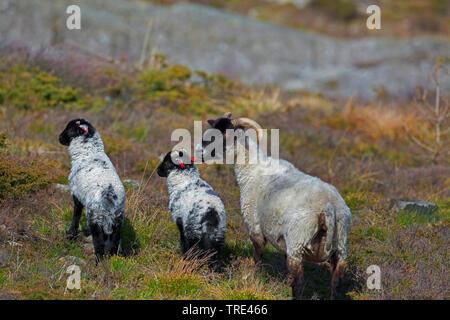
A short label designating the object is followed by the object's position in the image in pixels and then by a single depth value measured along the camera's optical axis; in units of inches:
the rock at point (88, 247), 561.3
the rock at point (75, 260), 524.7
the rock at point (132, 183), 712.9
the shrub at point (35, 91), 1005.2
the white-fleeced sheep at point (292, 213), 426.3
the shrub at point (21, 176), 619.6
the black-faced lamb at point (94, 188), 506.3
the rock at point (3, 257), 506.0
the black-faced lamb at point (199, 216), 509.1
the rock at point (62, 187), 677.9
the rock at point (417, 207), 727.7
